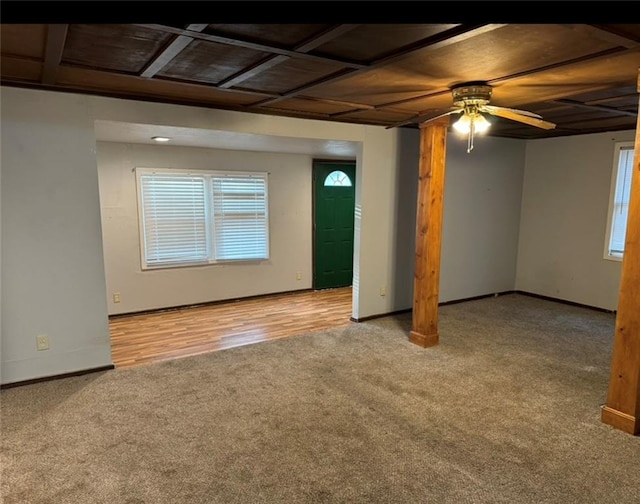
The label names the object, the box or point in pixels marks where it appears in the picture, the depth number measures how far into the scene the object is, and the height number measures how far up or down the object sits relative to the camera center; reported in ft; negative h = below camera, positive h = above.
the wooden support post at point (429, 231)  13.08 -1.12
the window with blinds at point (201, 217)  17.87 -1.04
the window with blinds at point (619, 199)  16.74 -0.05
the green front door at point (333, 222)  22.08 -1.46
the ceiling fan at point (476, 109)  9.45 +2.03
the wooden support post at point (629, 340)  8.32 -2.93
